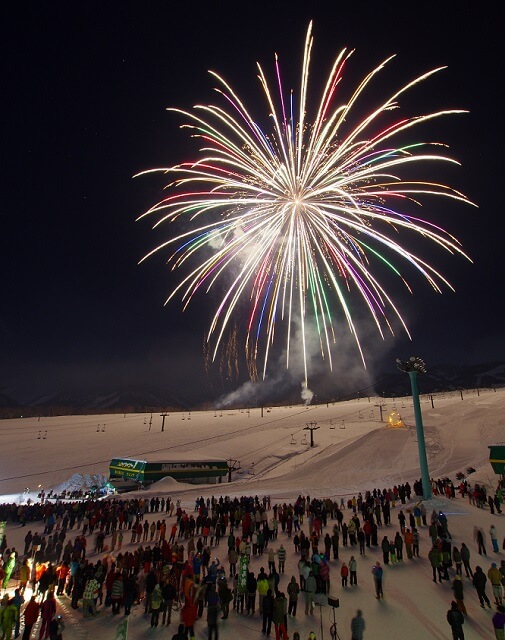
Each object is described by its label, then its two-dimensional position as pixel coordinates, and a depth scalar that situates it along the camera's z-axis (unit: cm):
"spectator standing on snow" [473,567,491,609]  1162
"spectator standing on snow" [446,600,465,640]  956
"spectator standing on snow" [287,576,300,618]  1113
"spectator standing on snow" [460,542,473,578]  1316
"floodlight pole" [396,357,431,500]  2500
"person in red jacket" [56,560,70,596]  1325
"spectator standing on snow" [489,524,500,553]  1570
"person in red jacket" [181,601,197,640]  1012
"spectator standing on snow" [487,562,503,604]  1158
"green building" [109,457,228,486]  3722
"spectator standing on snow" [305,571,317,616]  1147
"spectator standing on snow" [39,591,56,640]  1034
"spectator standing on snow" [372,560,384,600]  1220
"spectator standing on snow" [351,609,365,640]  943
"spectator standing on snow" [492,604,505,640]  951
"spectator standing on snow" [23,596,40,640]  1009
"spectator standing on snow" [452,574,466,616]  1091
